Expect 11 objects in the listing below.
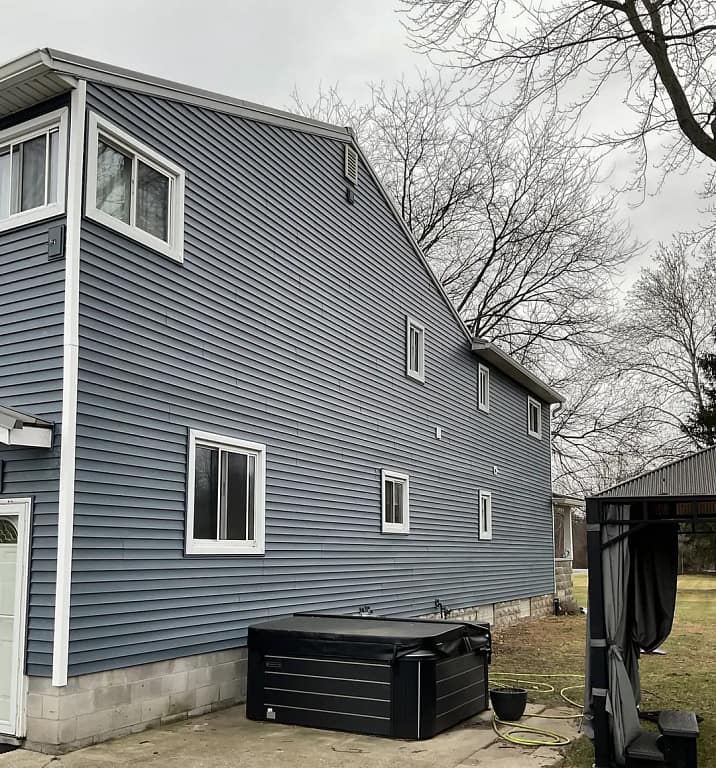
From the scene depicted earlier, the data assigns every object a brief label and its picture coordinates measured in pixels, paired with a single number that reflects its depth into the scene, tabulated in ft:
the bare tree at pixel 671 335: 114.32
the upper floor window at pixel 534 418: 71.03
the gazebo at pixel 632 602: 22.88
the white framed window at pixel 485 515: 59.16
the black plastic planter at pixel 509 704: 27.63
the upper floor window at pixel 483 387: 59.21
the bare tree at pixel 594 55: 34.30
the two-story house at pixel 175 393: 24.22
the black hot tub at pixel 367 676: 26.12
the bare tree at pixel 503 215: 90.89
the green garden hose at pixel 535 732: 25.53
